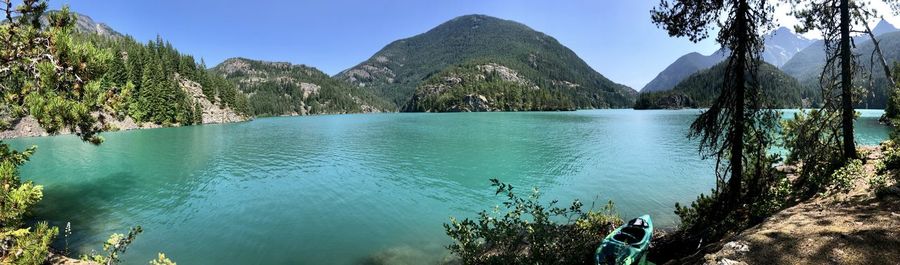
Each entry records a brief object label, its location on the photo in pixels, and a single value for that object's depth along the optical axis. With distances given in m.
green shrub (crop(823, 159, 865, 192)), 12.75
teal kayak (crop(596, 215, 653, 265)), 9.49
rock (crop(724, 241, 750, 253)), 7.90
